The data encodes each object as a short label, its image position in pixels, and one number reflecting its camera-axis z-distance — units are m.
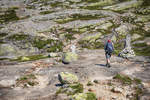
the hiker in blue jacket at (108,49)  27.55
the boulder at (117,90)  20.60
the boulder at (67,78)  23.12
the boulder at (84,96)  18.83
